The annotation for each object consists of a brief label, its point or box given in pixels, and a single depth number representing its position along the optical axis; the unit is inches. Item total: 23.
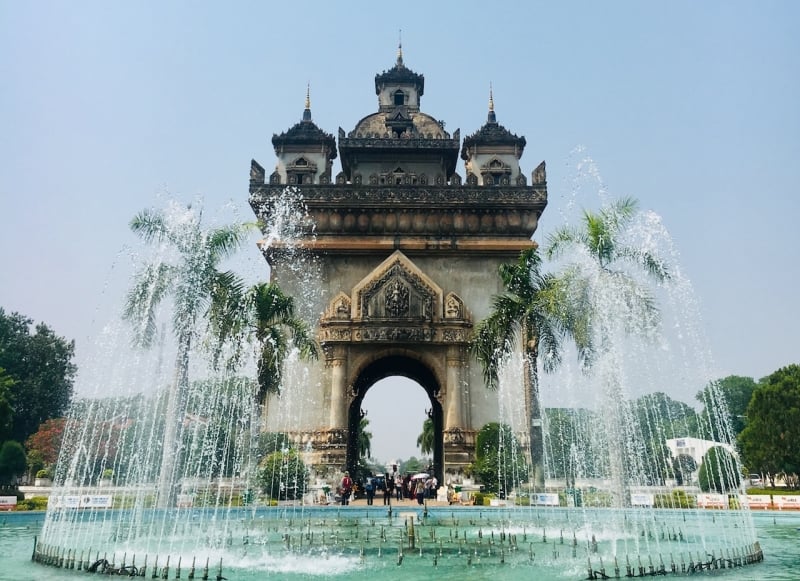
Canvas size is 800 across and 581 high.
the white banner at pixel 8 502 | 900.0
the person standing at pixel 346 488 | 973.2
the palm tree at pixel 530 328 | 904.9
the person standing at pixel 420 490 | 994.6
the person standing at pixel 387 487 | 1044.2
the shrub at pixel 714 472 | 1322.6
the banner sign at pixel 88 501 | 789.4
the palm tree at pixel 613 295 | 773.3
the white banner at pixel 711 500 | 944.1
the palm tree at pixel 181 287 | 838.5
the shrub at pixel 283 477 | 982.4
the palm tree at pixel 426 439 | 2630.4
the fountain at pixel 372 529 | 398.6
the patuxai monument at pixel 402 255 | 1203.2
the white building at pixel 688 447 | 2503.9
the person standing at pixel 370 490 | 994.1
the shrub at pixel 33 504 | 923.4
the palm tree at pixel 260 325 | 884.6
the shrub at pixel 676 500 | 1034.1
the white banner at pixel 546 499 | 880.3
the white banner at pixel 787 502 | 930.7
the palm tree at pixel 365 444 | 2608.5
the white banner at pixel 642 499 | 930.4
